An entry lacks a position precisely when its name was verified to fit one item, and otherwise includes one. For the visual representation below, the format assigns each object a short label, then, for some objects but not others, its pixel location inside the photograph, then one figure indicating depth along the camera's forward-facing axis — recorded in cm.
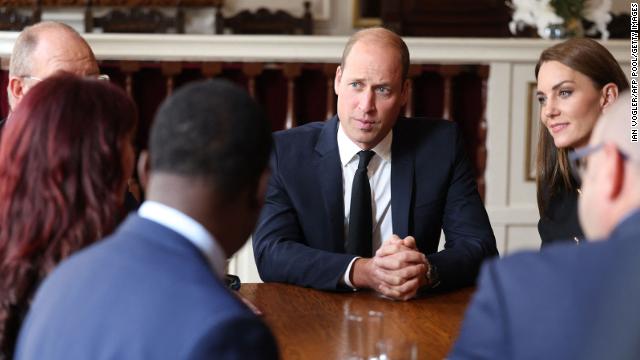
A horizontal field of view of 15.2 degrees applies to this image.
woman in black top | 517
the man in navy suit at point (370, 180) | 517
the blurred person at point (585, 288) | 339
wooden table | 454
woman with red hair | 425
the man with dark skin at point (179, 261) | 328
